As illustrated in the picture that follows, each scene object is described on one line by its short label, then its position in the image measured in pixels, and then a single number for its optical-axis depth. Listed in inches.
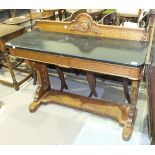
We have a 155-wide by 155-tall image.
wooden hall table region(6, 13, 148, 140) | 69.7
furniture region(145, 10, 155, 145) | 60.1
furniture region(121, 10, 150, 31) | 86.0
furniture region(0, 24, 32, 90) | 102.0
